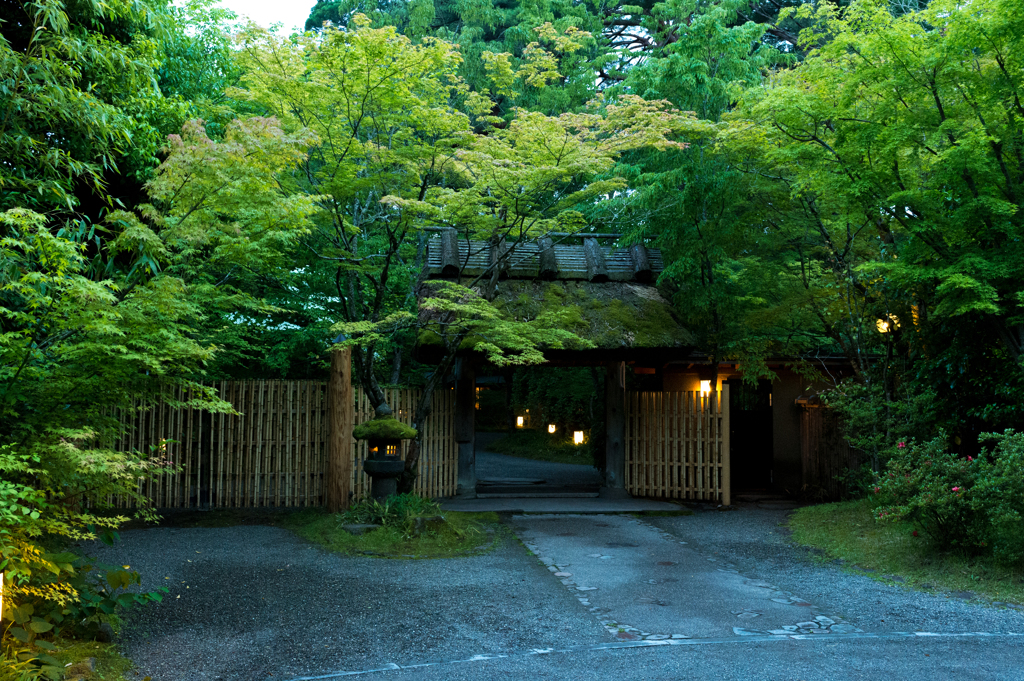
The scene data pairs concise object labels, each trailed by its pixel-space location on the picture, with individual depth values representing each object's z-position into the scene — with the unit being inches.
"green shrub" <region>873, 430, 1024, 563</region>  243.1
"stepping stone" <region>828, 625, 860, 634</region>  198.2
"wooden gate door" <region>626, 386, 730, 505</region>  448.8
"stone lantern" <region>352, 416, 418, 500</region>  338.0
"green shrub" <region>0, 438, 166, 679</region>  149.6
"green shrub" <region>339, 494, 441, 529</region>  328.2
